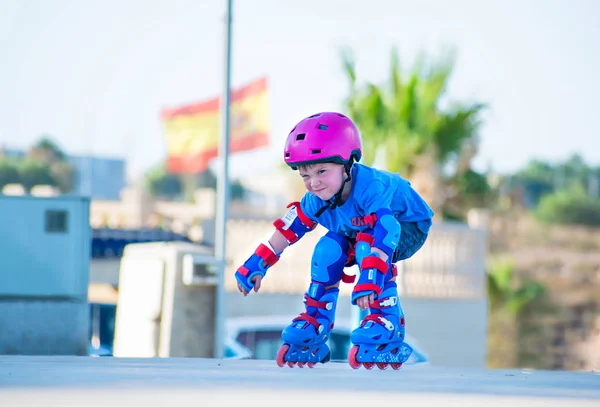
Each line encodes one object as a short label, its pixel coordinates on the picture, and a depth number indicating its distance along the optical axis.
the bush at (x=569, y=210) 71.12
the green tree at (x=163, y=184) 91.63
